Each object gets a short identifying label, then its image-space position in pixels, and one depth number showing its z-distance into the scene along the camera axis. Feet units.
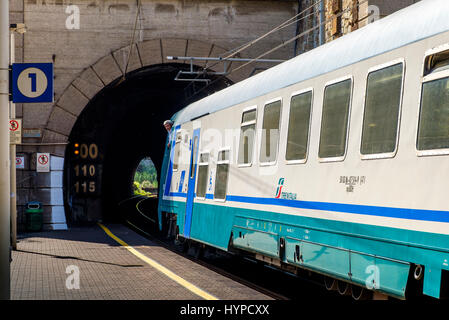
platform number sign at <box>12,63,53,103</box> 28.60
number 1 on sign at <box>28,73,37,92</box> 28.83
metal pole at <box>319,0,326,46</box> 65.51
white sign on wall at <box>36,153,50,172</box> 81.71
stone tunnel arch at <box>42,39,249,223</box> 82.79
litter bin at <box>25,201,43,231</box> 79.30
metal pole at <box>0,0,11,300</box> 24.32
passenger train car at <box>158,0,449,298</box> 23.02
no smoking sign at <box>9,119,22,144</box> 57.47
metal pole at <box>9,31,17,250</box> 56.48
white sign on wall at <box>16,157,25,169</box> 80.64
